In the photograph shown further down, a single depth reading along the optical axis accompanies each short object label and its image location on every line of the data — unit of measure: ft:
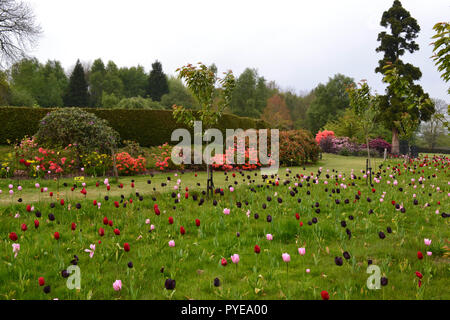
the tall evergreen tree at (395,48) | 91.15
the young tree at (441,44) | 10.73
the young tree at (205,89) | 24.48
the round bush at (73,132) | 39.78
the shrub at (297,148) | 55.21
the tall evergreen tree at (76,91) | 173.37
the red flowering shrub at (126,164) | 38.50
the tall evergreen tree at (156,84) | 205.05
